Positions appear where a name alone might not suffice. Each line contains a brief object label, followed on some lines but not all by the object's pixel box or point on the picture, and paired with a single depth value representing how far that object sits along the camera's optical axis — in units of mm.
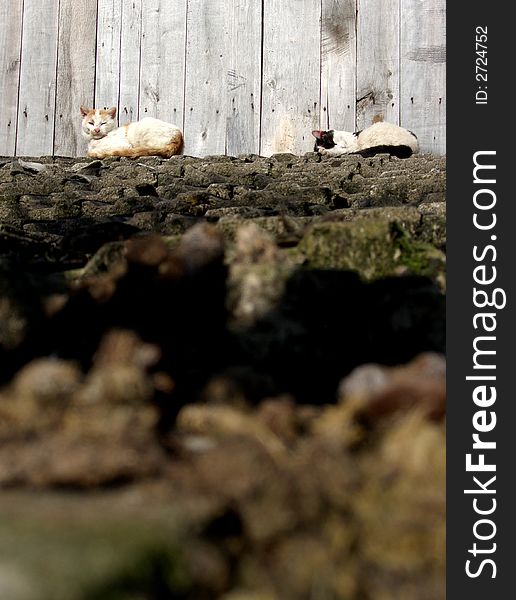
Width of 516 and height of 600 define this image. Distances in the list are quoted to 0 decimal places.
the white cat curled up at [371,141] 6152
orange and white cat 7023
